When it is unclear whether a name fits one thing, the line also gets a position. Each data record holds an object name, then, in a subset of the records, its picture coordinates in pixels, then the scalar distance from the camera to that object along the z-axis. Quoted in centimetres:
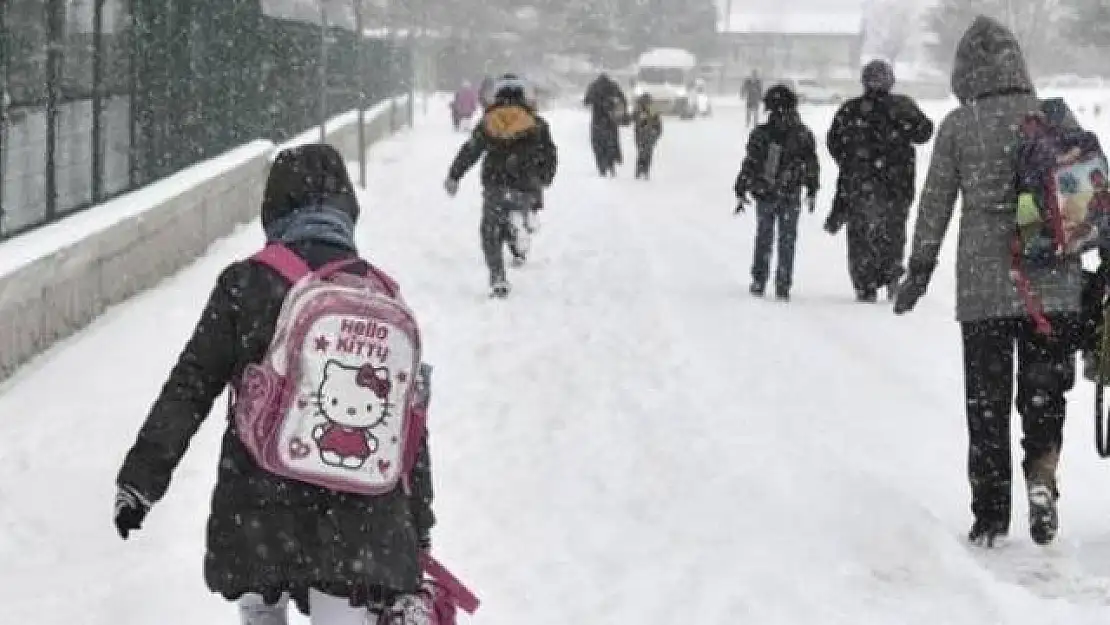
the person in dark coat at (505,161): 1274
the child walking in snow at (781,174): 1299
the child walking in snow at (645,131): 2734
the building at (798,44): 11250
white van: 5694
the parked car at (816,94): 7200
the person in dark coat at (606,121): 2702
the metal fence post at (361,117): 2241
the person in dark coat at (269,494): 344
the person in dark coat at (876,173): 1237
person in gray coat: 609
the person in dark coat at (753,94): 4591
